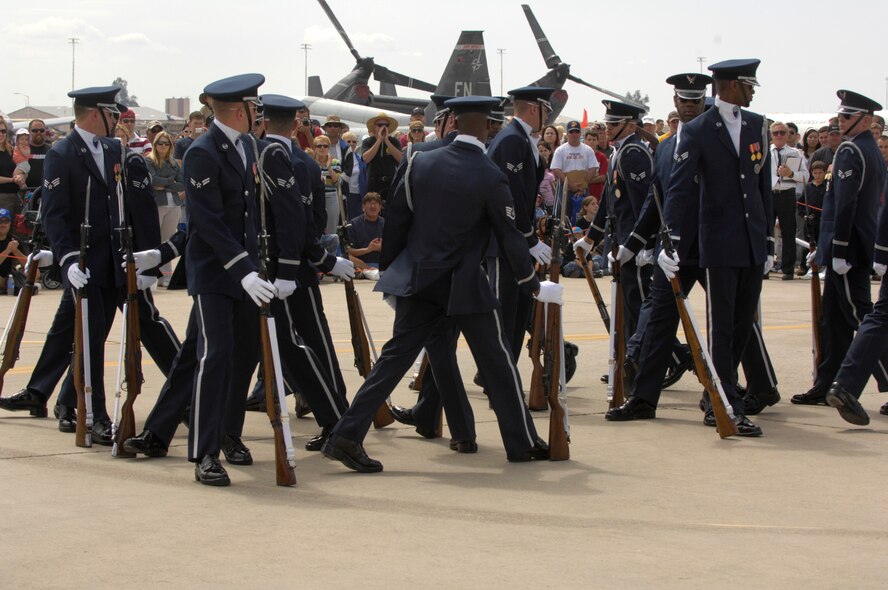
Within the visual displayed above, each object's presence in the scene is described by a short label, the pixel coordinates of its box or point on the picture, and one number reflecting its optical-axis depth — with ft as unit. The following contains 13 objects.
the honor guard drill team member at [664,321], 56.03
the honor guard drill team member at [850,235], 59.57
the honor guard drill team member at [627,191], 60.13
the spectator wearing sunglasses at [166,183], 110.32
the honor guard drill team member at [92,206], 50.26
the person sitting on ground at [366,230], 106.01
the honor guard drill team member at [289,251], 47.06
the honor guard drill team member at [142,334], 51.37
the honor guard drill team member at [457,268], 45.34
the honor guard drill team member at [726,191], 53.26
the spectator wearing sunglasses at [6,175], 105.40
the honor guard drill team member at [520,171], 53.88
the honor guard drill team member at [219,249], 42.68
